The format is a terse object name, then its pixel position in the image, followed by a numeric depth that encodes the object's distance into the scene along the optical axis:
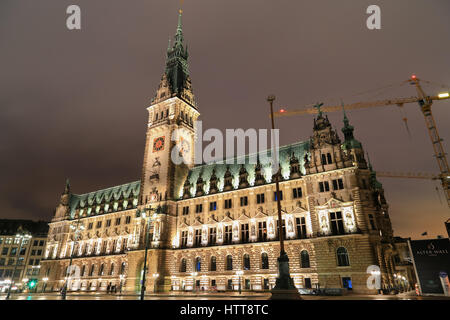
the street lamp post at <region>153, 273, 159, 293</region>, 51.34
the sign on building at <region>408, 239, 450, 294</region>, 29.77
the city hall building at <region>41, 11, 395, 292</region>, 39.50
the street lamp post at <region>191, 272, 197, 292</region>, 49.31
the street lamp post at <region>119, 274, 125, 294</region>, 59.42
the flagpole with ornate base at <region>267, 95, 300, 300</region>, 21.00
